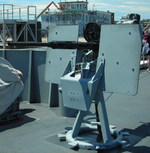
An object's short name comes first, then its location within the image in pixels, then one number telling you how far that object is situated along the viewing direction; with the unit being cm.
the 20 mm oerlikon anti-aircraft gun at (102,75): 309
